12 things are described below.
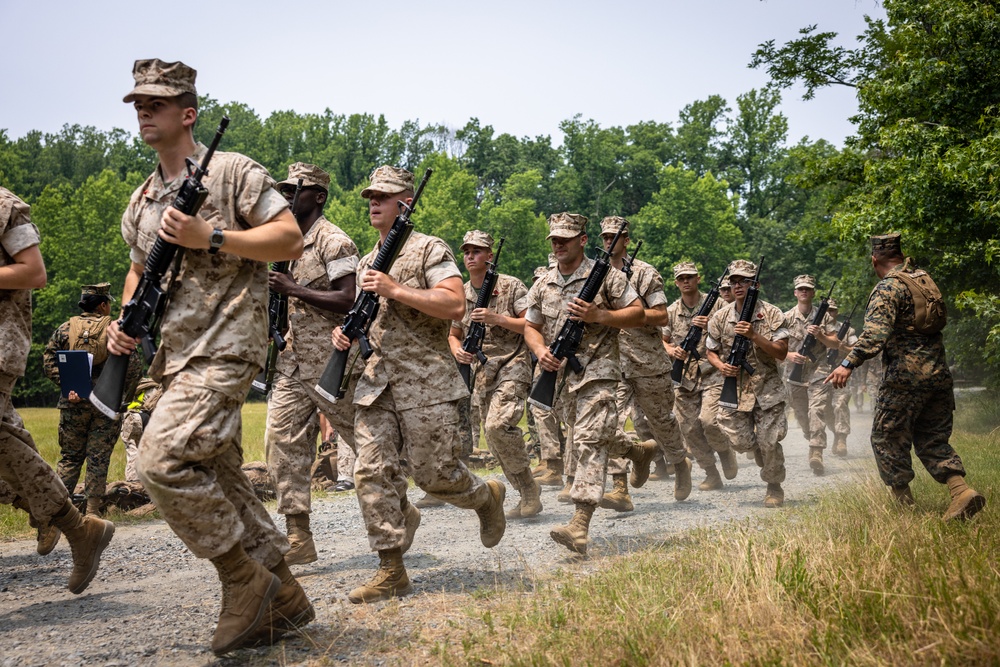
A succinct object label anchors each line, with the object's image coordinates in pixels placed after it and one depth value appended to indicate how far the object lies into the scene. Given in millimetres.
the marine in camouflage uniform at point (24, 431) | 5496
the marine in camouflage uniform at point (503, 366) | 8961
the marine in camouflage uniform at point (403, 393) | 5605
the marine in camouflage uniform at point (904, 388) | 7324
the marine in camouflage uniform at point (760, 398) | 9836
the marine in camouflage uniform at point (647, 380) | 9320
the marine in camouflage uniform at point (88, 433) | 8875
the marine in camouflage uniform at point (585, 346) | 7098
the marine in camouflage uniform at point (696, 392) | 11393
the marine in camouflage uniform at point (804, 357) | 14820
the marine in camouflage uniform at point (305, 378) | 6402
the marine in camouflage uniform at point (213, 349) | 4109
